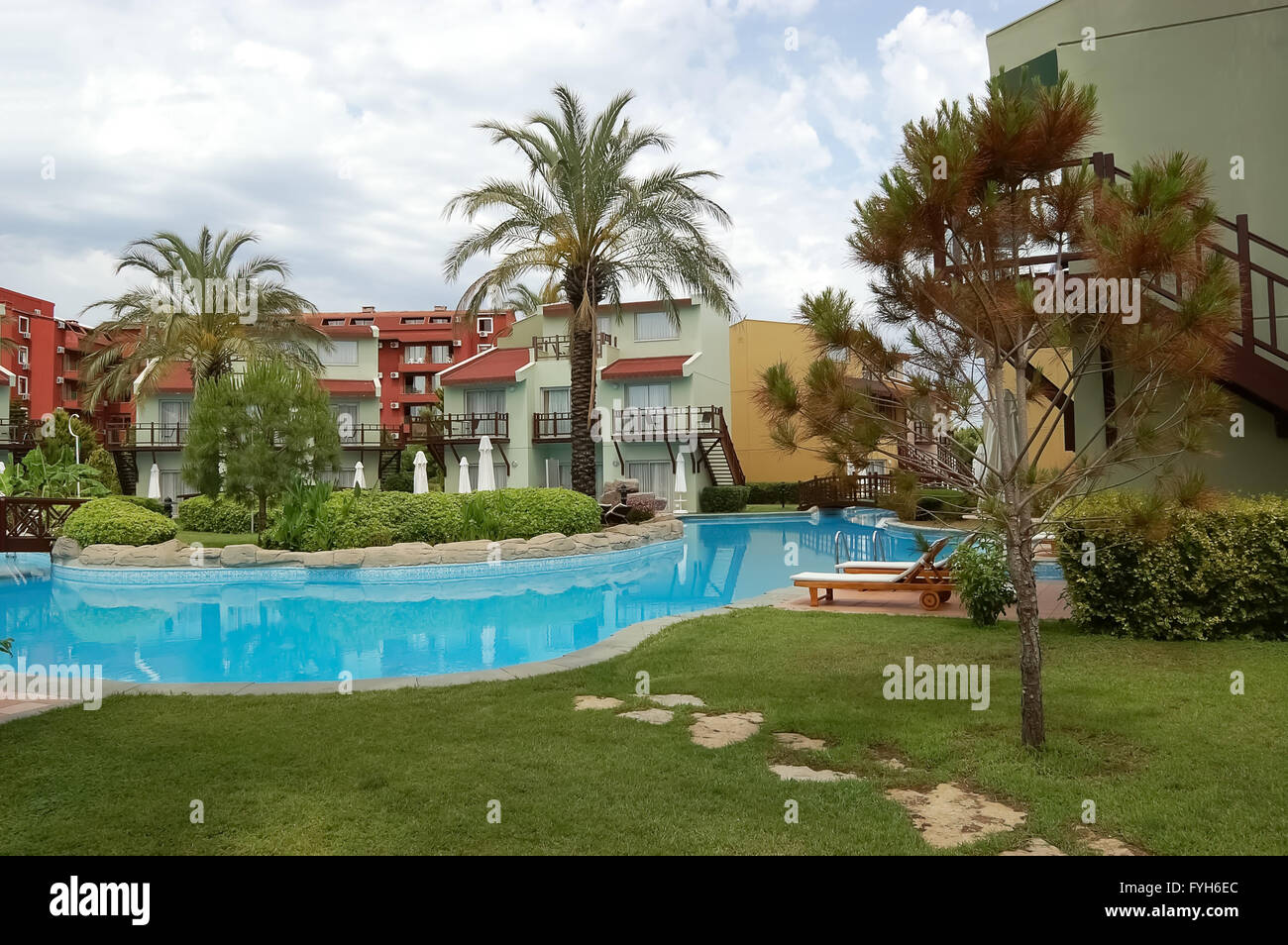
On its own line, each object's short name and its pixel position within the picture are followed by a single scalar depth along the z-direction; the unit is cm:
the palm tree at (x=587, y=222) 2130
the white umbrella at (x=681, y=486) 3303
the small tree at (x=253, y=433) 2002
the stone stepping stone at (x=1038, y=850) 393
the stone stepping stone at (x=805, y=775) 500
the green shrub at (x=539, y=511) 1998
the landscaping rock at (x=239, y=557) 1788
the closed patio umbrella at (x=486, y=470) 2508
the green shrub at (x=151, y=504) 2906
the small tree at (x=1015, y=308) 506
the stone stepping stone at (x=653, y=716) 628
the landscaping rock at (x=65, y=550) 1877
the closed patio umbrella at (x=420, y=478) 2516
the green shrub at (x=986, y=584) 959
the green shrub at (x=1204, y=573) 820
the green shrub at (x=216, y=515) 2533
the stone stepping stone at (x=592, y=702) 672
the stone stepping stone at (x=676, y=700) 680
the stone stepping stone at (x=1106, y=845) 388
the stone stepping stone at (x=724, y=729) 576
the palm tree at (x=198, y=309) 2681
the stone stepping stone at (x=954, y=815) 419
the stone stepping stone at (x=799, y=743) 558
